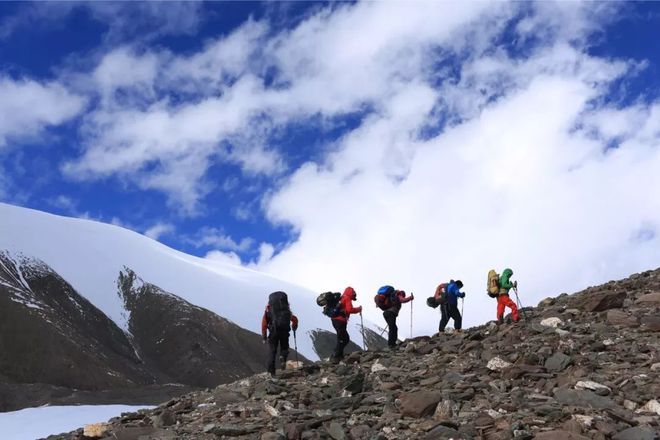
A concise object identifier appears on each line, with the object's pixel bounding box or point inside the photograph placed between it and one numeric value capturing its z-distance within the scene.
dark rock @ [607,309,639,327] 16.22
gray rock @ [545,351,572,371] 13.83
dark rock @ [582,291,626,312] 18.42
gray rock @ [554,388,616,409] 11.41
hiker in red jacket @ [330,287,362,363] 19.09
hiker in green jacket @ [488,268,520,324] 19.50
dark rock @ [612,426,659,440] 9.84
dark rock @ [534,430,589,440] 9.98
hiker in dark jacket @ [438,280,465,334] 21.94
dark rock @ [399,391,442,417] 12.35
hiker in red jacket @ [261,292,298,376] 18.45
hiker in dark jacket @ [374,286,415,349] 20.20
